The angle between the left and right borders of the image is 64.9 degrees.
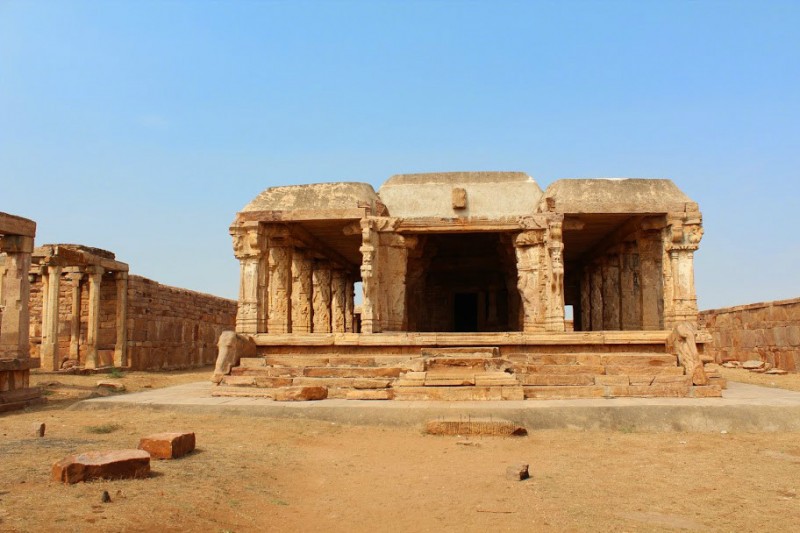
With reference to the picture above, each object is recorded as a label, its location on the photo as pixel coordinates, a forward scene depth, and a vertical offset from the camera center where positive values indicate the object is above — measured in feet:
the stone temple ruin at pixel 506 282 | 32.12 +3.08
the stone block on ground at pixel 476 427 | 24.07 -3.72
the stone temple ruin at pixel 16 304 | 34.04 +1.37
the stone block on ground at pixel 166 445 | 18.69 -3.47
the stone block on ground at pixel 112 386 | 44.56 -4.08
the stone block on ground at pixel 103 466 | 14.90 -3.31
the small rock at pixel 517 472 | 17.90 -4.05
